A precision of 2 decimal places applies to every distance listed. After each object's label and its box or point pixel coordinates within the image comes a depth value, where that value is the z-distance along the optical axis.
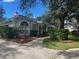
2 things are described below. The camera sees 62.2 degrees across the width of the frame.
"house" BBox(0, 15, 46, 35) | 11.64
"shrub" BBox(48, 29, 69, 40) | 9.03
